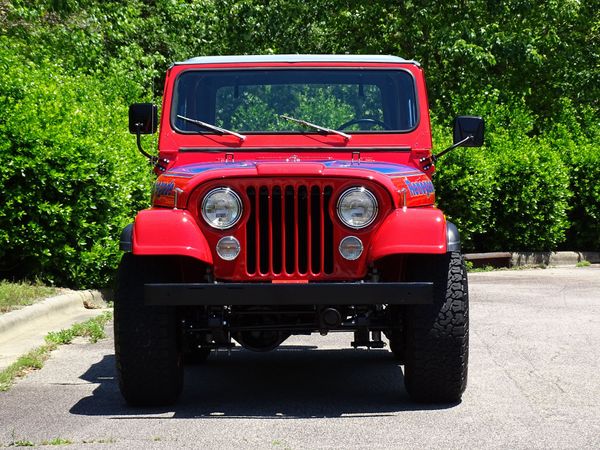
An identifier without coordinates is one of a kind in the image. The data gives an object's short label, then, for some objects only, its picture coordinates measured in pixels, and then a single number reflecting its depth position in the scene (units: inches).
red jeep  279.1
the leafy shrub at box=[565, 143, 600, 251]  837.2
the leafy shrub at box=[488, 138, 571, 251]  783.1
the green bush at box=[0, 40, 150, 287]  500.1
